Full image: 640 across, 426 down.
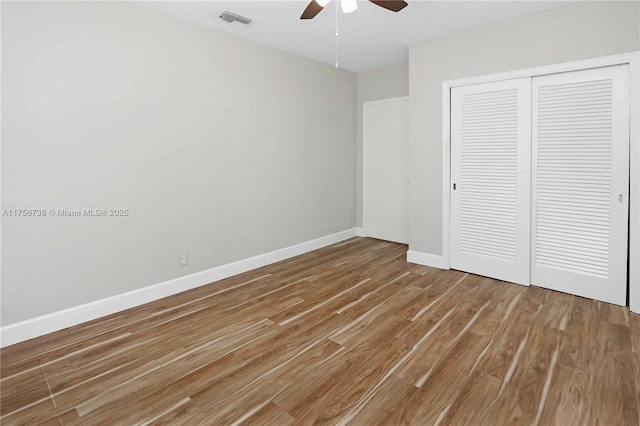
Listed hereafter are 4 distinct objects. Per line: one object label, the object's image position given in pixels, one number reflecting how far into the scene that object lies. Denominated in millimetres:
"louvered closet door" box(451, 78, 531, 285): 3402
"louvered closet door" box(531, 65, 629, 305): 2908
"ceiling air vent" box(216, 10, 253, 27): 3143
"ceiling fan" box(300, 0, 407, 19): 2408
